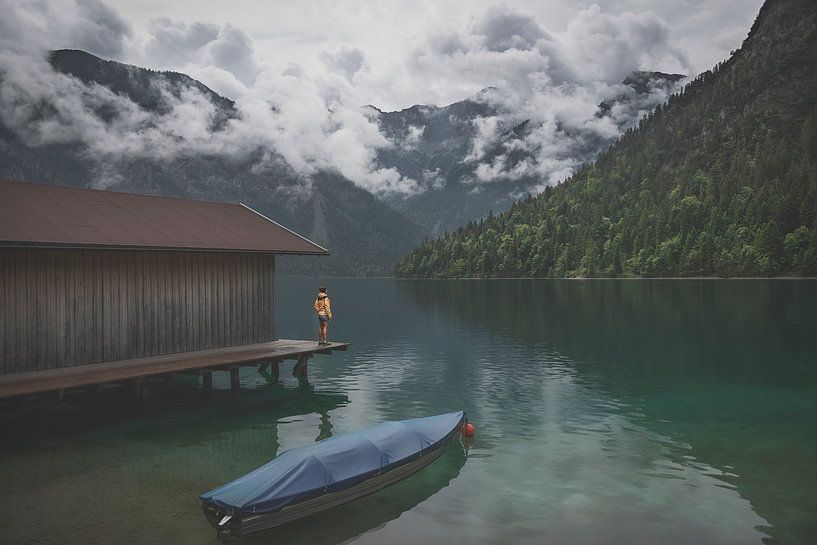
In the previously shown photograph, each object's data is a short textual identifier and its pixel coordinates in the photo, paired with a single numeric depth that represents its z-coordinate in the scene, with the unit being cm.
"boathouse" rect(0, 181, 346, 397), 2423
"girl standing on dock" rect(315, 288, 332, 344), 3472
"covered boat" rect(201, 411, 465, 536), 1424
